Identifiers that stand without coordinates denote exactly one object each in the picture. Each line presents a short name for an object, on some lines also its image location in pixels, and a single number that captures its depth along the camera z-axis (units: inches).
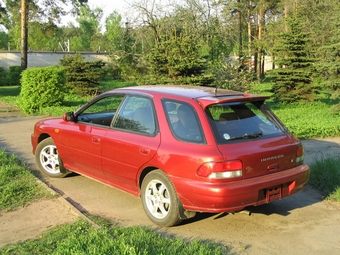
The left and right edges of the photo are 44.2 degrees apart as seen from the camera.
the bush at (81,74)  819.6
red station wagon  174.9
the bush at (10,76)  1326.3
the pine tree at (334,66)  584.1
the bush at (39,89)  626.2
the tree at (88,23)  2763.3
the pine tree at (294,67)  716.0
